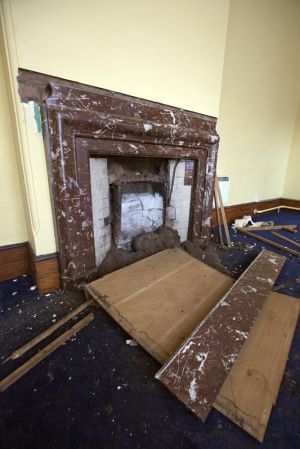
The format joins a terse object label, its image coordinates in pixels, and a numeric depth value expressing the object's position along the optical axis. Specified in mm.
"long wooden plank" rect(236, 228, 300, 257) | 2074
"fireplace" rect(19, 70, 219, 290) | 1112
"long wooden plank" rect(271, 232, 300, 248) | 2286
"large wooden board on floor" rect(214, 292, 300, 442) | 720
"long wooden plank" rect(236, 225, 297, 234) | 2672
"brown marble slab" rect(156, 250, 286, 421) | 740
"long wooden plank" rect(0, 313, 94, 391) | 824
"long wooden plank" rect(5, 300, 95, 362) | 932
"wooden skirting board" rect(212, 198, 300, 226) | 2913
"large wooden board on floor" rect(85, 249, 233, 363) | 1000
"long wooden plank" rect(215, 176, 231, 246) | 2261
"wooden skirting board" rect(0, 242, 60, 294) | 1318
